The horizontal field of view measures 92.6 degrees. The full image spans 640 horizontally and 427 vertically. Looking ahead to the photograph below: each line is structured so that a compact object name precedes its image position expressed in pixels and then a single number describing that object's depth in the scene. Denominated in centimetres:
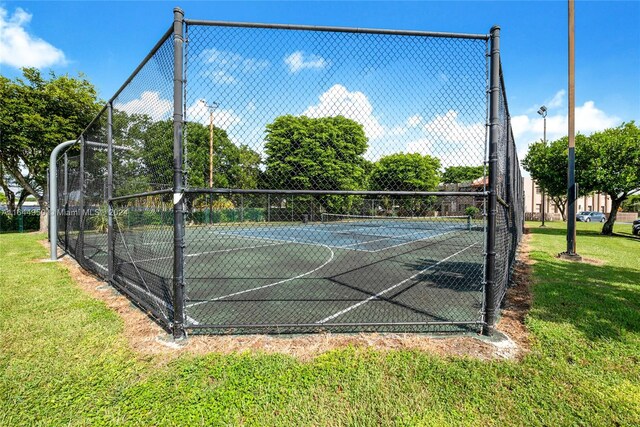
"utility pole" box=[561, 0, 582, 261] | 934
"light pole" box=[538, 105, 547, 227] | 2997
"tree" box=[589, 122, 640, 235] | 1709
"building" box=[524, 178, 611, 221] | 5306
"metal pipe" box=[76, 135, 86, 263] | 684
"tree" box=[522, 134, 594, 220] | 1841
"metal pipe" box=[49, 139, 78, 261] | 859
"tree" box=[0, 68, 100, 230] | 1838
